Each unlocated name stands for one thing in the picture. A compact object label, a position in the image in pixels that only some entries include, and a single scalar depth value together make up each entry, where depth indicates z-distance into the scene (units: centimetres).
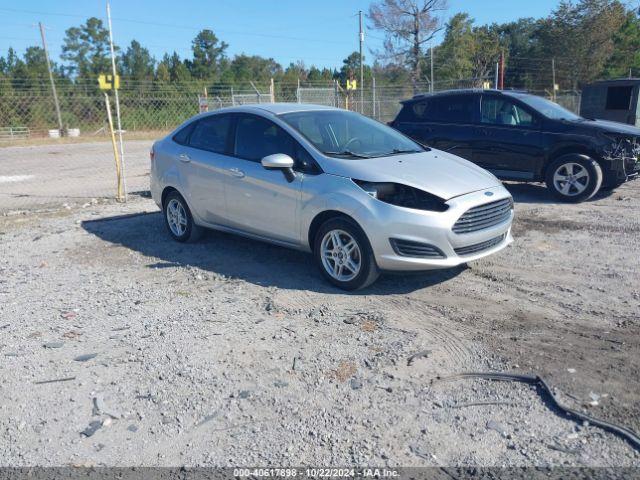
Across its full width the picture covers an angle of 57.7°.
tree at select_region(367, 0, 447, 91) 3716
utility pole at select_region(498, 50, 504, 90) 1973
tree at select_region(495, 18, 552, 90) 3931
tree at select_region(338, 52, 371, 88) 7959
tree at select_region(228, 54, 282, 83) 7456
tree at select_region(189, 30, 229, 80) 7300
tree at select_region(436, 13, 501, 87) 4094
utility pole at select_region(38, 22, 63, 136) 3048
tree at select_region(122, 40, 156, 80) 6712
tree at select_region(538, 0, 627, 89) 4444
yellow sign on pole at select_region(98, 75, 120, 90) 928
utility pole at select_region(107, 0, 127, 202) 923
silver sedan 506
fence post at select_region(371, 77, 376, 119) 2019
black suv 887
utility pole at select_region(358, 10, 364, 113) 3233
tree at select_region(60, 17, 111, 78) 5728
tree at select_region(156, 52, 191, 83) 6100
